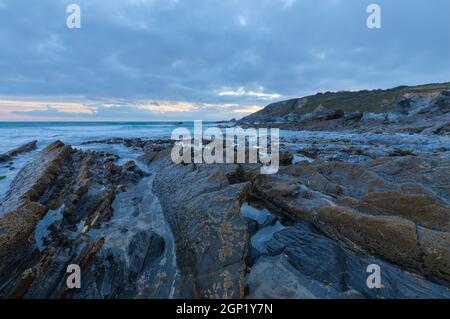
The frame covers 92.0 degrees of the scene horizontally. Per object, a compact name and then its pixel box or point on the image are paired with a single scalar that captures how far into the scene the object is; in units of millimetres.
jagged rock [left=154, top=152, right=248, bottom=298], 3592
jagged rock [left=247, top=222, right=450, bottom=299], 3381
